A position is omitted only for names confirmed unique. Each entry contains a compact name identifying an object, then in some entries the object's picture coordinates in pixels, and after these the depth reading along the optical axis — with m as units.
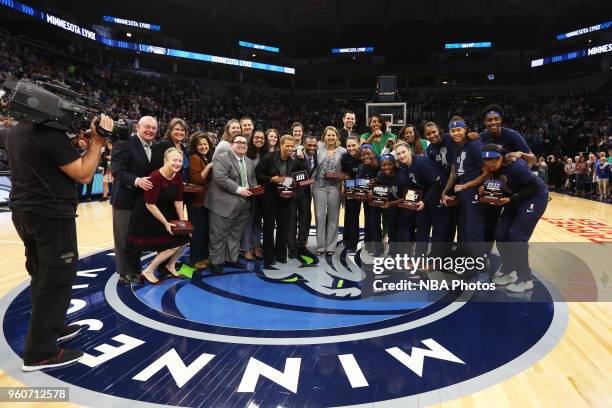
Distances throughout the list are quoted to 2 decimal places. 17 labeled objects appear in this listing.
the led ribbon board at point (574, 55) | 21.84
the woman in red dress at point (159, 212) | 3.82
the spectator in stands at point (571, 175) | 14.53
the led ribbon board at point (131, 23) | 22.48
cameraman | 2.22
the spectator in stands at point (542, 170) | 12.82
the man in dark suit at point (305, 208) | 4.98
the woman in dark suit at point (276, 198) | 4.59
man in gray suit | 4.27
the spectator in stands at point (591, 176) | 13.27
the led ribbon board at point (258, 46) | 27.55
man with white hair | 3.77
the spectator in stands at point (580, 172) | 14.05
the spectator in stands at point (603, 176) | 11.66
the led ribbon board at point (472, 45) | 25.97
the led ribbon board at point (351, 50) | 27.59
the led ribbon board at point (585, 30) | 21.50
